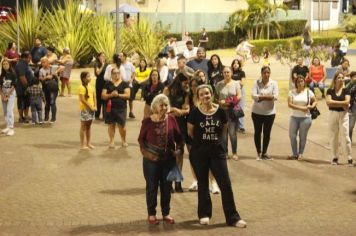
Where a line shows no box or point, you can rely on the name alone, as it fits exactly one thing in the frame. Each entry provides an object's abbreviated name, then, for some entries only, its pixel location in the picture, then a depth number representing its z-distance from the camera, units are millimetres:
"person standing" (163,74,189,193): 10469
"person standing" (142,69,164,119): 12922
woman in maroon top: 9047
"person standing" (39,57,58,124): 17297
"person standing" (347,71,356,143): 13422
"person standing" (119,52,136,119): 17875
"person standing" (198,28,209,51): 41706
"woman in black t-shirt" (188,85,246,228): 8969
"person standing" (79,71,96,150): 14078
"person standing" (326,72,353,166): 12797
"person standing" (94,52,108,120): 17766
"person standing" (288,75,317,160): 13219
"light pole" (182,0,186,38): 39725
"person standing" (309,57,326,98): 21298
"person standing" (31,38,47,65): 21984
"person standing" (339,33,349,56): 33094
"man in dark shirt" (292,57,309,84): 19434
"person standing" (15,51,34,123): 16781
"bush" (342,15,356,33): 58188
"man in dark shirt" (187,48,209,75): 16250
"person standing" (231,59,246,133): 14742
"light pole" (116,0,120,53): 22797
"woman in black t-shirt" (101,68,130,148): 13984
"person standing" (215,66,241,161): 12766
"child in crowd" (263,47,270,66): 31219
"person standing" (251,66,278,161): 13023
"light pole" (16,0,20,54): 26153
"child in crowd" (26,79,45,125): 16781
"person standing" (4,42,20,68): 21072
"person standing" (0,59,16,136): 15398
